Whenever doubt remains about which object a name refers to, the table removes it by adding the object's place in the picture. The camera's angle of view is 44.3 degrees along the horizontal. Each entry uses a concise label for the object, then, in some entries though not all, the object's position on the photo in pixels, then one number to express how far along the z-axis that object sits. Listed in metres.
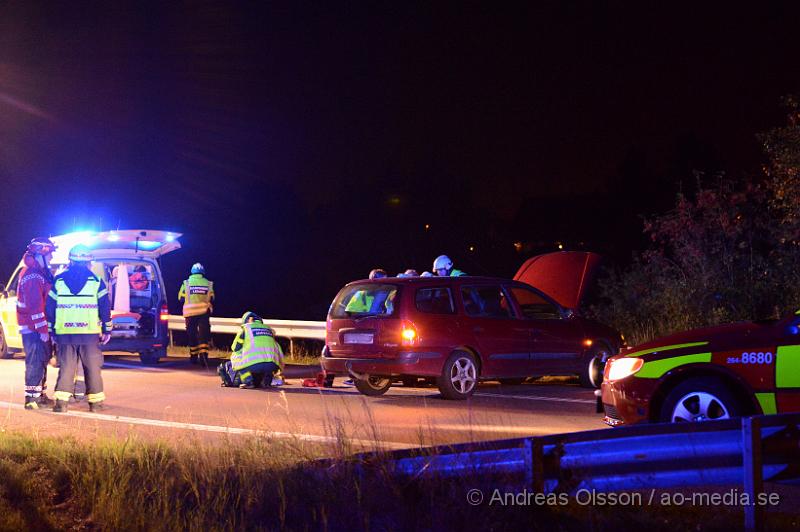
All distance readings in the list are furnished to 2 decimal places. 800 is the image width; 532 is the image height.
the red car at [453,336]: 12.27
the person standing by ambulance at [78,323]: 11.35
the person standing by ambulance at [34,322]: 11.77
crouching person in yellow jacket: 13.76
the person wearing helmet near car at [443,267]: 14.80
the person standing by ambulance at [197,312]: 17.84
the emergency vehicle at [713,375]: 7.39
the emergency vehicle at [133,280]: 16.56
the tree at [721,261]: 16.75
